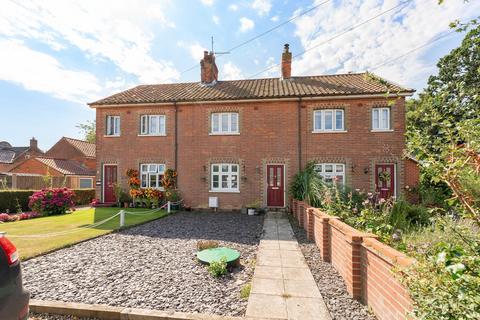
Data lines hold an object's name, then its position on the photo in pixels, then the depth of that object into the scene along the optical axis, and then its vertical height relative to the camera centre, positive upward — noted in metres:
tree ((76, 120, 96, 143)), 42.50 +5.52
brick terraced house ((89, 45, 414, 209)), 12.55 +1.41
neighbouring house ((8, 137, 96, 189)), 23.16 -0.08
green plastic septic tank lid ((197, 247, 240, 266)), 5.14 -2.04
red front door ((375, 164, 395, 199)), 12.45 -0.76
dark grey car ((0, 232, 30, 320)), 2.51 -1.31
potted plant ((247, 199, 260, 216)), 12.38 -2.23
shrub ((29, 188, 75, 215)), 12.80 -2.03
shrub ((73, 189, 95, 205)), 17.98 -2.48
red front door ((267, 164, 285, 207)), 13.12 -1.24
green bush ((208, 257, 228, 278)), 4.70 -2.03
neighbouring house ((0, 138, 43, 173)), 36.25 +1.55
